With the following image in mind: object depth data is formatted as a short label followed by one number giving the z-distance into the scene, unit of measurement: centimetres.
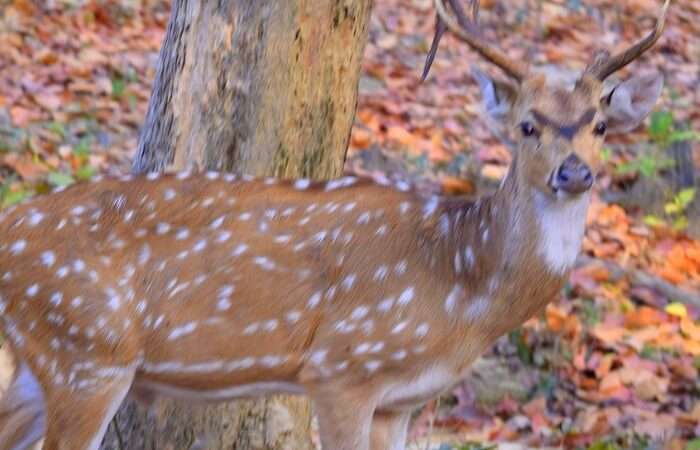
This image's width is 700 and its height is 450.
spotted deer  977
